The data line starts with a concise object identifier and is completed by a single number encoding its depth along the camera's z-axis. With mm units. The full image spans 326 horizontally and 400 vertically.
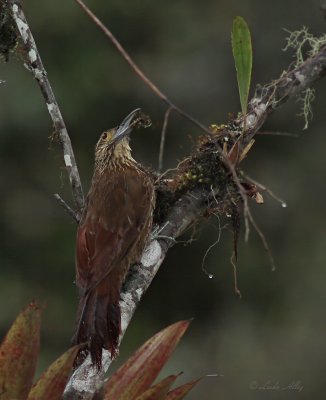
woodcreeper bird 7035
